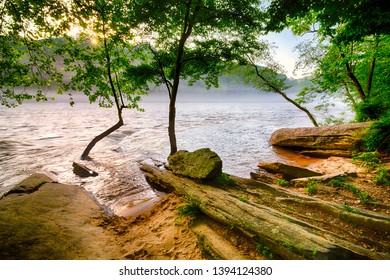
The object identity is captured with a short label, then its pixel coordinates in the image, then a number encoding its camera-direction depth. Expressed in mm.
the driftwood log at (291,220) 3160
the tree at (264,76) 16092
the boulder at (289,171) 8109
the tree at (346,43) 5426
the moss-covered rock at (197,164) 6004
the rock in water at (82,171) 10633
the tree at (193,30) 8703
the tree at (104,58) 7852
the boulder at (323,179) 6825
